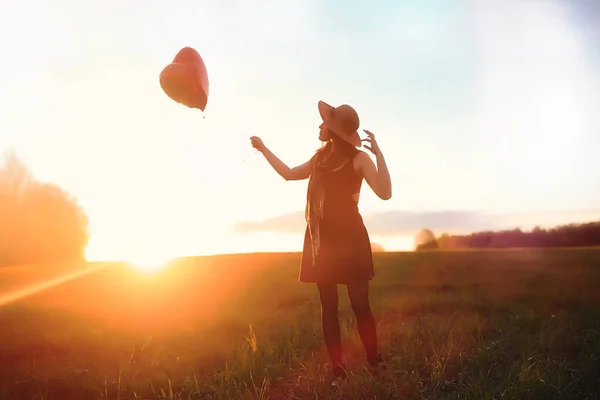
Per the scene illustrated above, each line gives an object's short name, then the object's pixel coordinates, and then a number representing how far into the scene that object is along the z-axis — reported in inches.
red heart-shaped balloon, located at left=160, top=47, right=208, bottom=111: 227.0
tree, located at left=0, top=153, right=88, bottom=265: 858.1
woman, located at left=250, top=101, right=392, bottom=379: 207.9
